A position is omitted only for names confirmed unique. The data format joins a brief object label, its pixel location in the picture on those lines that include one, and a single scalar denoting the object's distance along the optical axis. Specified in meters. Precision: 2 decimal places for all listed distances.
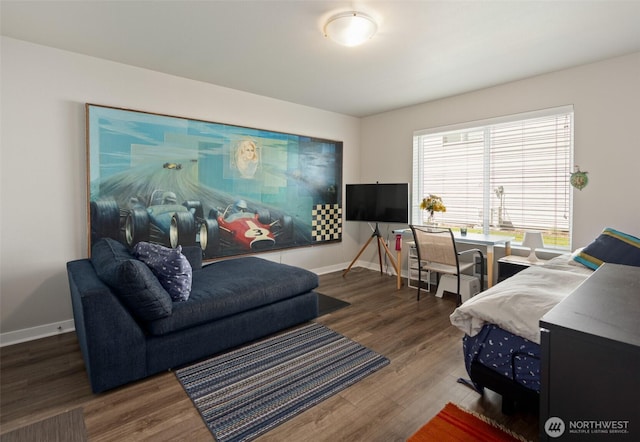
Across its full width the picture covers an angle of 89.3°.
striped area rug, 1.87
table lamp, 3.30
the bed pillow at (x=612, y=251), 2.54
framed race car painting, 3.17
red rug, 1.68
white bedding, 1.60
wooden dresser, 0.71
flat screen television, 4.59
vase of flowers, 4.28
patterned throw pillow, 2.47
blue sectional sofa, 2.04
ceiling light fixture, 2.32
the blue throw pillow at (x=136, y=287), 2.08
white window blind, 3.54
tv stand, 4.80
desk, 3.56
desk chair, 3.56
